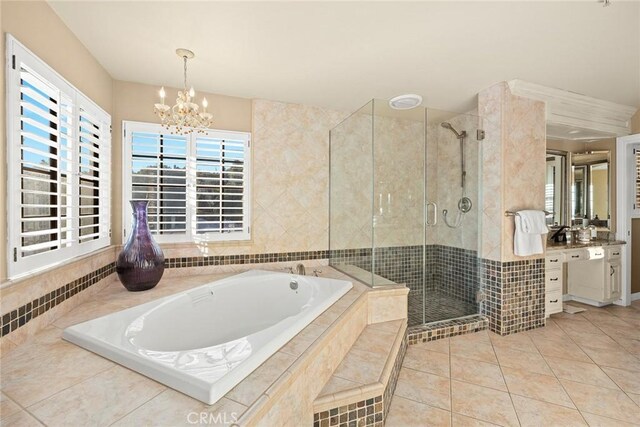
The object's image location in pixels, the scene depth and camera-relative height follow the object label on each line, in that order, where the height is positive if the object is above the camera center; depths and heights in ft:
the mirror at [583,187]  12.00 +1.07
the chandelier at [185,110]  6.05 +2.25
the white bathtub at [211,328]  3.64 -2.00
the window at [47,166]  4.50 +0.87
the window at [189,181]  8.66 +0.99
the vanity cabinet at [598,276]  11.23 -2.53
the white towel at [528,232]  8.61 -0.57
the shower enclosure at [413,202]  9.53 +0.37
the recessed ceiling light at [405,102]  8.30 +3.30
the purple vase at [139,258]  7.23 -1.14
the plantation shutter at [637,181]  11.84 +1.28
